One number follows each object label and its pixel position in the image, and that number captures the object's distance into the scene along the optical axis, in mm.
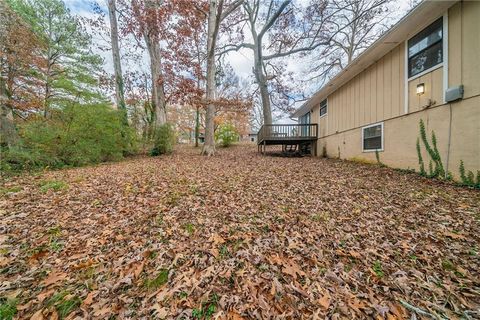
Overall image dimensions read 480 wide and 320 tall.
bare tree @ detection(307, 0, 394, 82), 11327
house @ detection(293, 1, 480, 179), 4496
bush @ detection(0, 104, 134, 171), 5758
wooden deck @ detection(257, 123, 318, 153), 11356
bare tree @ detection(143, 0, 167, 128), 9992
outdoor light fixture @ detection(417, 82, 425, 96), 5492
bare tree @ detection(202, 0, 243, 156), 9094
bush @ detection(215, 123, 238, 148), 18562
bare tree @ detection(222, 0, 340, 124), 12070
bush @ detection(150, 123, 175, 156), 10095
